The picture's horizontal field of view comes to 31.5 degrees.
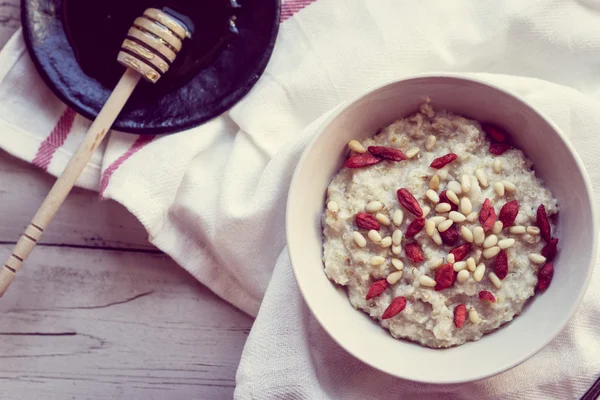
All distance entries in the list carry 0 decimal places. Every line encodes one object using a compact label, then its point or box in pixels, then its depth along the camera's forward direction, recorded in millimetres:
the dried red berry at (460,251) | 539
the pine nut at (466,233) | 538
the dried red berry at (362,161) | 546
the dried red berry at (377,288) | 540
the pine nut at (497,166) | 543
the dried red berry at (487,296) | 533
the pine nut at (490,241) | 536
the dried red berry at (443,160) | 540
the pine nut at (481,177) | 540
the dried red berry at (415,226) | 538
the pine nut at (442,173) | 542
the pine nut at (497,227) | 535
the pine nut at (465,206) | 537
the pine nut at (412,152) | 546
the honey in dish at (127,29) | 595
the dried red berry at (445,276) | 535
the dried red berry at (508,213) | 535
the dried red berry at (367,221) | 539
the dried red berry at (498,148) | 549
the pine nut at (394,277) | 540
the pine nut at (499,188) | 537
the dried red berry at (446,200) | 540
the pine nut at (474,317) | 536
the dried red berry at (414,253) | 539
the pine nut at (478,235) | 535
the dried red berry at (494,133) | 551
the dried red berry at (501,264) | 536
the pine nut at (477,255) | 540
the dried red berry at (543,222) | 537
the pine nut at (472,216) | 538
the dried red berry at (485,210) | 535
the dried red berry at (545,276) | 540
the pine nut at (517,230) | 538
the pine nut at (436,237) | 540
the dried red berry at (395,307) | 536
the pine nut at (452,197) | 538
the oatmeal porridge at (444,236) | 537
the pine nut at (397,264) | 541
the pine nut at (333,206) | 547
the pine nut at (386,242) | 541
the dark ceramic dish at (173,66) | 593
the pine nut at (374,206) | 539
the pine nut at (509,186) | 539
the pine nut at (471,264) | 536
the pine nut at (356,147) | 554
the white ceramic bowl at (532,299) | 530
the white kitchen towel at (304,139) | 581
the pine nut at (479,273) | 536
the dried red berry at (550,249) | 540
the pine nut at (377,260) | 539
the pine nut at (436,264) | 538
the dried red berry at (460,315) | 535
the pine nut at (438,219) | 539
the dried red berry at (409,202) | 535
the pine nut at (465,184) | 537
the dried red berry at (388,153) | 546
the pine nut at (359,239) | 539
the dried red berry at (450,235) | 540
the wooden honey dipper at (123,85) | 575
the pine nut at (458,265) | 536
